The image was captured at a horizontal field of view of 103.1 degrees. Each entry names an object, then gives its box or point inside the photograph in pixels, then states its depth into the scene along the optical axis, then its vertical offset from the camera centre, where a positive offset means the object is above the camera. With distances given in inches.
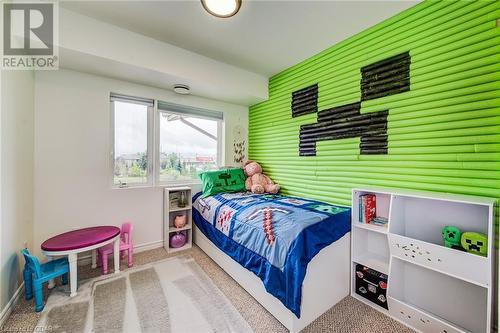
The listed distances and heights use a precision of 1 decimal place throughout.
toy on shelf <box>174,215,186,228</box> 116.6 -33.5
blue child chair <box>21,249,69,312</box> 66.2 -38.5
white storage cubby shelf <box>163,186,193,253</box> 112.2 -29.1
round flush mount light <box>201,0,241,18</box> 64.1 +52.9
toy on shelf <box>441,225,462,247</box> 56.9 -20.5
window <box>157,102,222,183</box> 122.3 +15.4
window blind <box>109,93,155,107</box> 105.4 +36.4
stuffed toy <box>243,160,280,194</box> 125.3 -10.5
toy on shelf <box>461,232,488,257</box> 52.1 -20.7
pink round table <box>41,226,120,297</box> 72.4 -30.2
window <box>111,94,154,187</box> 107.0 +13.5
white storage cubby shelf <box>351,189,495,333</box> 53.0 -28.7
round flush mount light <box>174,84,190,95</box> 111.3 +43.4
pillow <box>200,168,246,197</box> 120.4 -10.1
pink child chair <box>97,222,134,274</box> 89.4 -40.1
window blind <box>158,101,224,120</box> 120.7 +35.6
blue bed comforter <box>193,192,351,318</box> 58.9 -25.0
